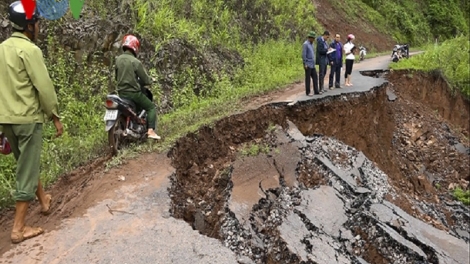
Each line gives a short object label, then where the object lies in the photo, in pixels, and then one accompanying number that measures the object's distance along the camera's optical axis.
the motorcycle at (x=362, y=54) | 20.36
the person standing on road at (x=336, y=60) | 11.37
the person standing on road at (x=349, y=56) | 11.80
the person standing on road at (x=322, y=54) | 10.50
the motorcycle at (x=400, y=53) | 18.56
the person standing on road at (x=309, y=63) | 10.02
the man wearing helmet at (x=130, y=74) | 6.35
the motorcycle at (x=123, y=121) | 6.21
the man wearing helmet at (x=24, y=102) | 3.99
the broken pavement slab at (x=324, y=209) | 6.27
